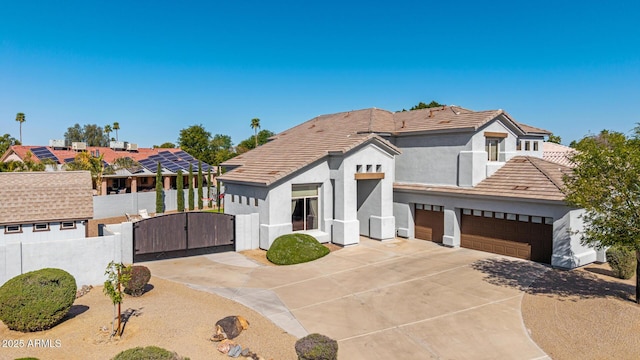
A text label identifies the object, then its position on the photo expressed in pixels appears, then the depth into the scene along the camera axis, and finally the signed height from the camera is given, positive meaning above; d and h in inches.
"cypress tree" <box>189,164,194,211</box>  1469.0 -69.6
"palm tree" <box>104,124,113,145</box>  3612.7 +411.8
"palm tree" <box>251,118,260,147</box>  3043.8 +385.9
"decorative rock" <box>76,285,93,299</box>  528.1 -153.0
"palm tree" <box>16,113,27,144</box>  2949.3 +423.4
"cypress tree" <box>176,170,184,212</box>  1419.8 -60.3
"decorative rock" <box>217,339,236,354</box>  375.6 -161.2
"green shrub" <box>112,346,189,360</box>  276.8 -124.1
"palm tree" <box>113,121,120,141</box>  3582.7 +433.7
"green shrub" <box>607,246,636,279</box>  606.9 -134.6
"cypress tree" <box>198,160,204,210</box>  1492.4 -59.5
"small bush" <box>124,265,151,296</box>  512.7 -135.4
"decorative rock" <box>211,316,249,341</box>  401.7 -155.6
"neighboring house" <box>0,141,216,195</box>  1625.2 +57.3
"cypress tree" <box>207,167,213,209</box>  1536.8 -66.7
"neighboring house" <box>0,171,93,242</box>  682.2 -54.7
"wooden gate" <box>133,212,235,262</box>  708.0 -110.9
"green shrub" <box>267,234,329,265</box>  716.7 -136.8
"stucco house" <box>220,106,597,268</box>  724.0 -30.1
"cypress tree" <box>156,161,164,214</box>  1387.8 -72.9
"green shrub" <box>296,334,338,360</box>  318.3 -138.3
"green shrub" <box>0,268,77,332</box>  397.7 -125.4
